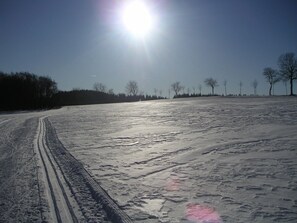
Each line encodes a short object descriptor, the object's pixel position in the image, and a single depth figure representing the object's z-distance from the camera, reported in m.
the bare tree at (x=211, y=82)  80.45
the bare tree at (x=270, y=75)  63.59
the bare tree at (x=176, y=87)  94.31
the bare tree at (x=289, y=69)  55.99
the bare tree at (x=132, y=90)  96.88
